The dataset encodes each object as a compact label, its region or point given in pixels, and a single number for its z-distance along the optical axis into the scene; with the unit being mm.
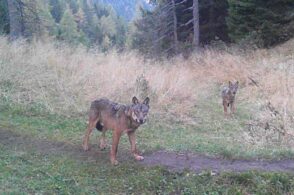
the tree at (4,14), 26059
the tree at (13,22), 17500
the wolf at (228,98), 12411
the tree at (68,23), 74125
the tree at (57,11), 91125
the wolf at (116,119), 6785
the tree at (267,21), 21344
